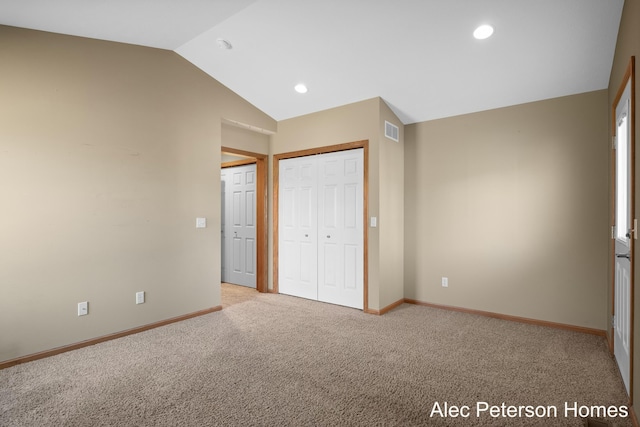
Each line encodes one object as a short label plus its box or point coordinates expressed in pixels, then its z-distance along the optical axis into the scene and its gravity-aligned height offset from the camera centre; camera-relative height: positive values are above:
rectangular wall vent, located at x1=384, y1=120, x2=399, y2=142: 4.18 +1.03
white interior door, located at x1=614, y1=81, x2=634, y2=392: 2.25 -0.23
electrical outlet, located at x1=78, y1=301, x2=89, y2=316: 3.07 -0.90
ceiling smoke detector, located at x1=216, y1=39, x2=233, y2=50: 3.42 +1.74
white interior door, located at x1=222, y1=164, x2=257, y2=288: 5.45 -0.25
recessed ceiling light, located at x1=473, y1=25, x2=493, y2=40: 2.78 +1.52
